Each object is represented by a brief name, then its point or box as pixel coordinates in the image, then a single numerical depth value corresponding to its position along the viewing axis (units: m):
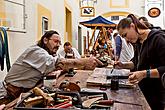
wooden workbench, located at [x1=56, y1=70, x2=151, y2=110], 1.50
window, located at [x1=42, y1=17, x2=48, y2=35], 4.50
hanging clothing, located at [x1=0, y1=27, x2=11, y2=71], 2.58
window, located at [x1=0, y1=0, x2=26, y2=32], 2.94
